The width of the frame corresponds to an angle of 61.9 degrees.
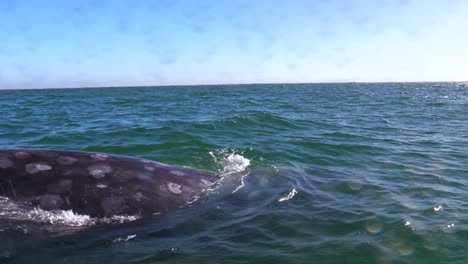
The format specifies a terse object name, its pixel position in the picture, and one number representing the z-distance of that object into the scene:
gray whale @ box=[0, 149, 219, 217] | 6.05
